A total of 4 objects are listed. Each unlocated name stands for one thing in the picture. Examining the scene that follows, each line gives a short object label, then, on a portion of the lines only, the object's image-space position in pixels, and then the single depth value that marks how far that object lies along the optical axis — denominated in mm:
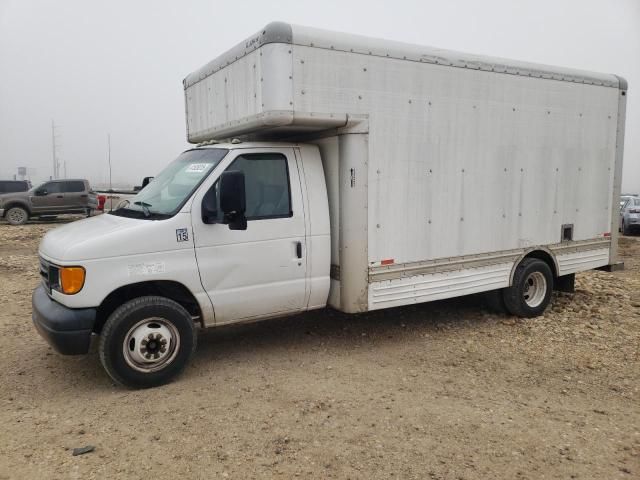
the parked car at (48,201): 21500
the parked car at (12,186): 22250
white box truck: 4820
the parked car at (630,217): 19906
